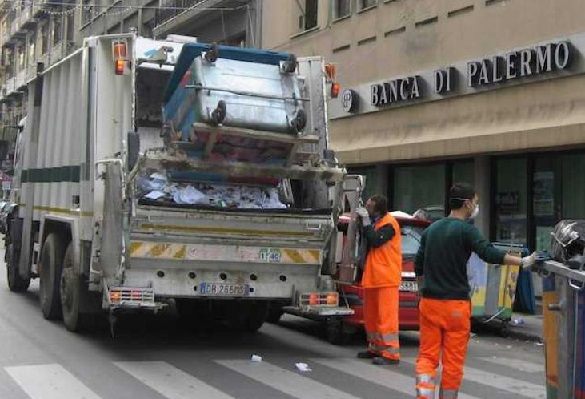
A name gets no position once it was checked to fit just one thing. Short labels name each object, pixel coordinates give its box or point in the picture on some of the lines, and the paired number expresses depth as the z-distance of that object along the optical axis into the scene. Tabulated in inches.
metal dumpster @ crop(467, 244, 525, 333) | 423.8
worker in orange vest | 327.0
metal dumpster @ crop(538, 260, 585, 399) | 177.9
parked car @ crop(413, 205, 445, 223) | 669.9
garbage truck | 299.9
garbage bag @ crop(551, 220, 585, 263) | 191.3
